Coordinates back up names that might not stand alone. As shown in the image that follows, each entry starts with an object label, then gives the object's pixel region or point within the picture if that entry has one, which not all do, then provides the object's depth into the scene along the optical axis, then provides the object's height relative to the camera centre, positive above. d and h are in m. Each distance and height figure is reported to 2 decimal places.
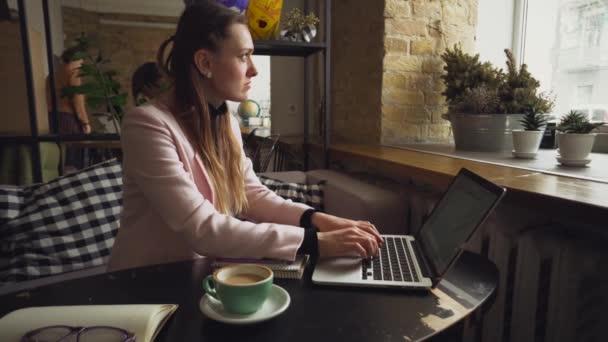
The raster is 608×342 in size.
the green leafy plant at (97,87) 1.98 +0.14
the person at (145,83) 2.00 +0.17
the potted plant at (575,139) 1.21 -0.08
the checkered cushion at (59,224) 1.29 -0.37
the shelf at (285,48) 2.00 +0.36
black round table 0.58 -0.31
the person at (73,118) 3.15 -0.02
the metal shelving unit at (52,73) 1.74 +0.20
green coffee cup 0.60 -0.26
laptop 0.72 -0.29
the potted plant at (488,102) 1.62 +0.05
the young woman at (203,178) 0.88 -0.16
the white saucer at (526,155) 1.45 -0.15
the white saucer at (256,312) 0.60 -0.30
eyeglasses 0.52 -0.28
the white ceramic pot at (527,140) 1.42 -0.09
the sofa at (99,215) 1.30 -0.37
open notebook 0.54 -0.28
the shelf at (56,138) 1.80 -0.10
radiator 1.02 -0.44
